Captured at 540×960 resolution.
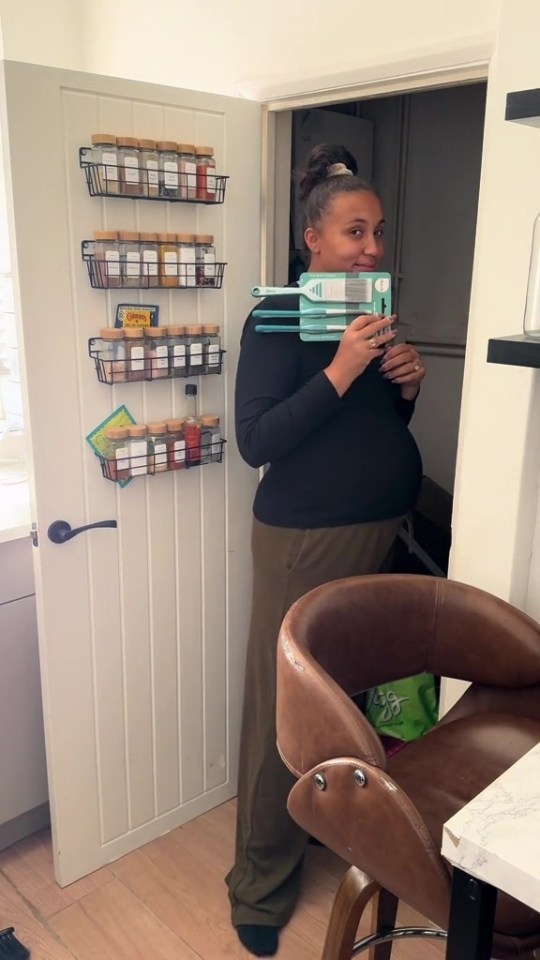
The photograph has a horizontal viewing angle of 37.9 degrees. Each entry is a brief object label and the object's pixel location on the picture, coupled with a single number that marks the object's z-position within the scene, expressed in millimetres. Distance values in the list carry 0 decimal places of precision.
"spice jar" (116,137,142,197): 1662
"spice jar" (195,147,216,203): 1796
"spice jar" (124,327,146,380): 1743
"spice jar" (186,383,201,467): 1899
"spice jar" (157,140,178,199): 1725
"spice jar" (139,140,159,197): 1695
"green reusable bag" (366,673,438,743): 2012
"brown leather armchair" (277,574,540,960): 961
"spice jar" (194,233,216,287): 1838
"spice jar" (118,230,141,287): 1699
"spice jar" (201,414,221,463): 1939
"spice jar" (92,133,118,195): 1631
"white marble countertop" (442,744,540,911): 744
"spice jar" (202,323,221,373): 1883
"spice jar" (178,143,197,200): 1756
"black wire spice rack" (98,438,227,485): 1797
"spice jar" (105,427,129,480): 1783
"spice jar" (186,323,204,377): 1846
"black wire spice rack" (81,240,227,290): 1681
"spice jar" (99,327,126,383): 1729
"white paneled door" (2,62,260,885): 1627
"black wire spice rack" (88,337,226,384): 1732
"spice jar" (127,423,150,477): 1813
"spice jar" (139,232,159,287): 1728
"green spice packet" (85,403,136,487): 1776
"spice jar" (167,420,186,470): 1872
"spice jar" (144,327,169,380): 1774
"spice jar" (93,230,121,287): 1674
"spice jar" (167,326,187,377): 1813
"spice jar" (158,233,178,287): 1762
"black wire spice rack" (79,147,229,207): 1636
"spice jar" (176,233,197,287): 1794
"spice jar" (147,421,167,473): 1837
